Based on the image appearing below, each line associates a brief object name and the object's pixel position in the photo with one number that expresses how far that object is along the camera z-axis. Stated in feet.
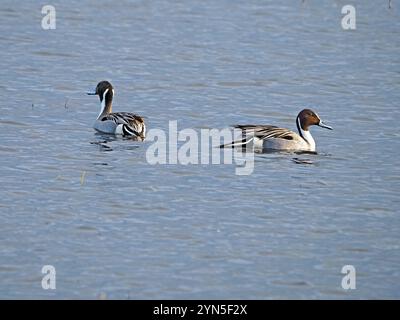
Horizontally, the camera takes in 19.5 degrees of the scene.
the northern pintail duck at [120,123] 48.62
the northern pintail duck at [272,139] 47.57
